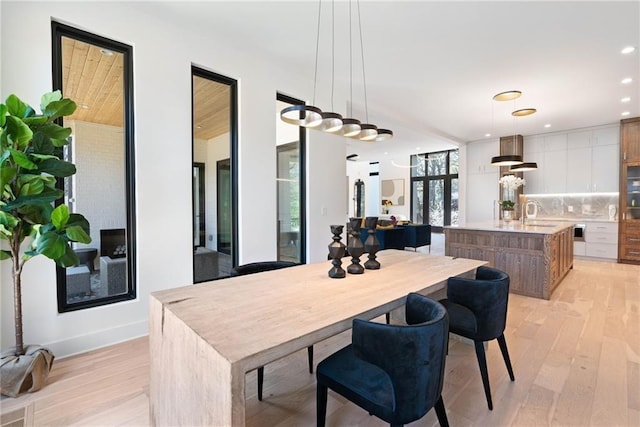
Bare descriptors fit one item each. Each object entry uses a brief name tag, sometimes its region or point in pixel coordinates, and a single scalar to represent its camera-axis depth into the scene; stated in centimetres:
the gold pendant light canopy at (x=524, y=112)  497
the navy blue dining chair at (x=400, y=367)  118
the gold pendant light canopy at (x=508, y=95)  455
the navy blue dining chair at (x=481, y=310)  188
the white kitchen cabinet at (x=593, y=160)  672
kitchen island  399
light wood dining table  103
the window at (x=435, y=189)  1056
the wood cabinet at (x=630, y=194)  617
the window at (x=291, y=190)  426
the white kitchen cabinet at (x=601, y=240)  644
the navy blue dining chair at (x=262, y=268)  228
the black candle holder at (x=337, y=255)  197
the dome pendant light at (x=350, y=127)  249
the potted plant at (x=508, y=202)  528
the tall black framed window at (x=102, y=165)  271
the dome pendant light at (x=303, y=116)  214
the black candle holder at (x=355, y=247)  208
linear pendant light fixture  221
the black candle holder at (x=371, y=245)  218
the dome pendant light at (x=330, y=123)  222
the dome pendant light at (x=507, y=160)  490
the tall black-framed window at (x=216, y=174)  347
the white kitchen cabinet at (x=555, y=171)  733
